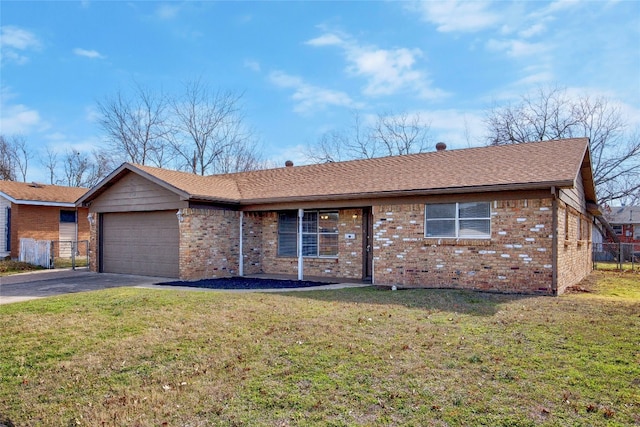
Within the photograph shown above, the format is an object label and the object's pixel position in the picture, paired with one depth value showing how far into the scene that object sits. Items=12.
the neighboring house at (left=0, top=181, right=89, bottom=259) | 20.39
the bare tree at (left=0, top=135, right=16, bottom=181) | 36.97
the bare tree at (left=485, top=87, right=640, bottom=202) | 30.05
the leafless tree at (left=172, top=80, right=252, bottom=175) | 31.70
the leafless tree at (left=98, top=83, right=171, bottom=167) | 31.02
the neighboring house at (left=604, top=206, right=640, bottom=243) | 34.09
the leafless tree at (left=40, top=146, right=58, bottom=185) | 39.94
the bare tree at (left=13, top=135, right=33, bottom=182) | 39.18
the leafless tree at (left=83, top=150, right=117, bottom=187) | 35.10
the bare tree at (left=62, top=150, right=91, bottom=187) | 39.78
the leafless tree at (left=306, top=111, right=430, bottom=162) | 33.69
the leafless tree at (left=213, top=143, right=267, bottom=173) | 33.41
